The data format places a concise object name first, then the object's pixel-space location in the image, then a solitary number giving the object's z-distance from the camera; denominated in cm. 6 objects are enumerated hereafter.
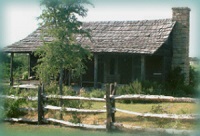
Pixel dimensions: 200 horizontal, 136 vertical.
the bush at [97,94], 1103
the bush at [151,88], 1154
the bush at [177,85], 1284
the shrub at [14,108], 755
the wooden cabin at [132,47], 1512
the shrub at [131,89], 1140
